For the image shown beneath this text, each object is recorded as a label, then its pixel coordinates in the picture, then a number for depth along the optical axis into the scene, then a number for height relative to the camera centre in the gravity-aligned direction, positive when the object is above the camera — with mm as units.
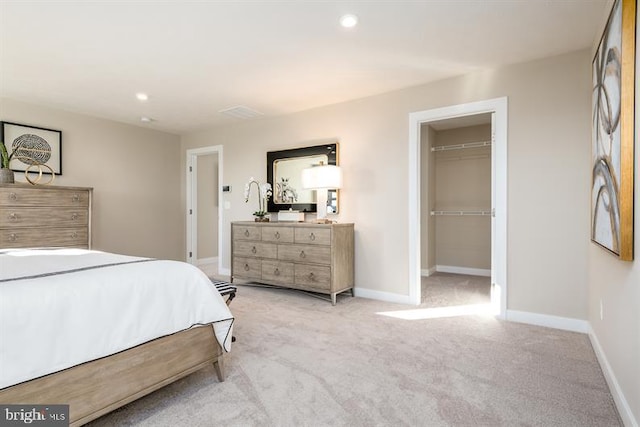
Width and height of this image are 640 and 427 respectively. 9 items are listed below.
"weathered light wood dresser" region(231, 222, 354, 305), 3729 -506
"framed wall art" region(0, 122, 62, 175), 4082 +833
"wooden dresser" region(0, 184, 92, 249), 3617 -38
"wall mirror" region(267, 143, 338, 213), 4250 +514
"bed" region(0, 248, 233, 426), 1236 -505
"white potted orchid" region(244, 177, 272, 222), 4582 +235
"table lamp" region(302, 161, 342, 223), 3936 +368
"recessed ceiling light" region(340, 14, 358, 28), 2378 +1370
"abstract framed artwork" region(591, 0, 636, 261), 1554 +421
